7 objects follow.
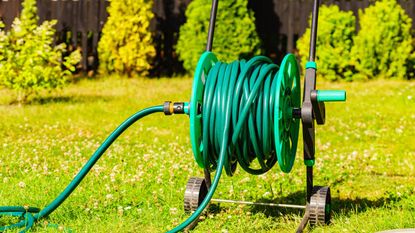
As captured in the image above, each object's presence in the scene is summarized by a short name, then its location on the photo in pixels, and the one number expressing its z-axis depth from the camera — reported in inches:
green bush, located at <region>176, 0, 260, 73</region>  530.9
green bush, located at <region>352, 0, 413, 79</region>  530.9
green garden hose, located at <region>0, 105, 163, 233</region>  213.2
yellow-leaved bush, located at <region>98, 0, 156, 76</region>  532.4
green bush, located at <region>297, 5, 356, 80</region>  534.0
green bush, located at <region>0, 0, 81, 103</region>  423.8
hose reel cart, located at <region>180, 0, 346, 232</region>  205.8
